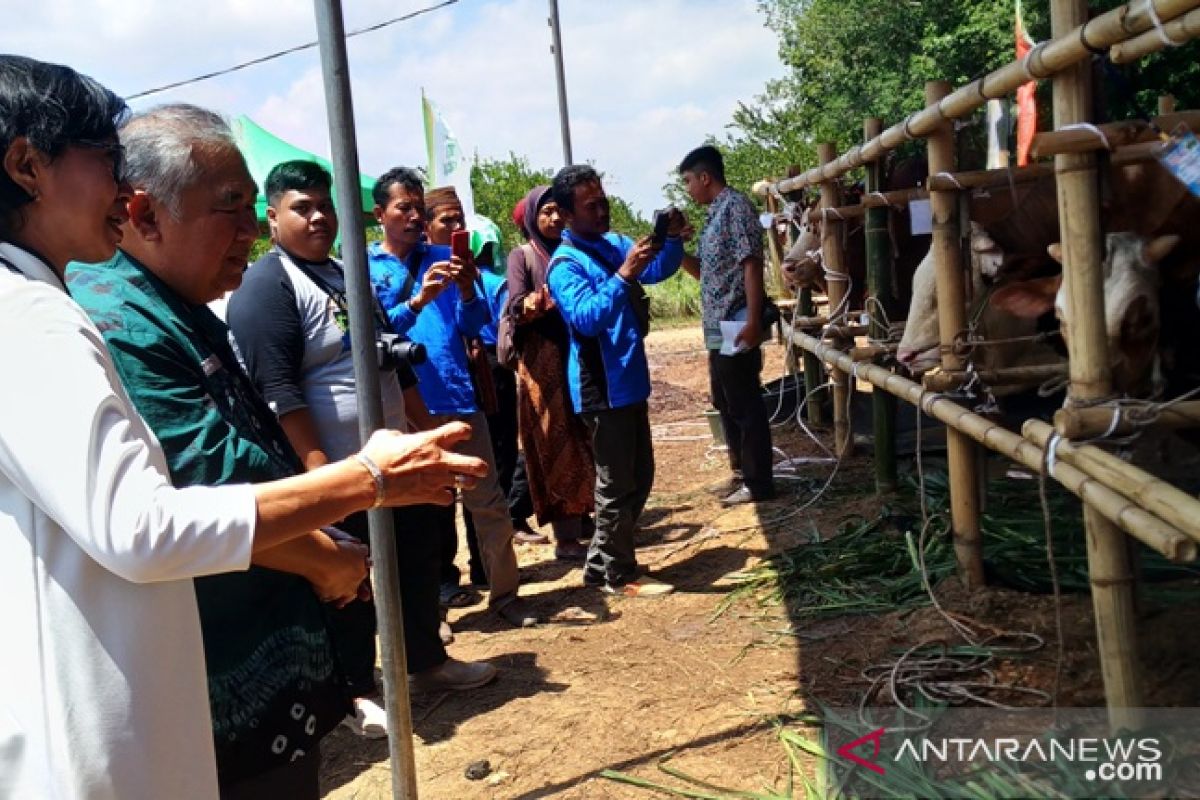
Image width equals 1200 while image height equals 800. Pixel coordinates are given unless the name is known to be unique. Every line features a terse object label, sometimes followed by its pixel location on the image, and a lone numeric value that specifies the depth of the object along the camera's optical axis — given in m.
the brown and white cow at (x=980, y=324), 3.18
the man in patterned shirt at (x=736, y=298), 5.25
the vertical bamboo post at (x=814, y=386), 7.22
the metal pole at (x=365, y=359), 2.12
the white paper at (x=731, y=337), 5.30
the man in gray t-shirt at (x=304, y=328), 2.84
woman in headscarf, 4.88
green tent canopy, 9.24
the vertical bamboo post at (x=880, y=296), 4.72
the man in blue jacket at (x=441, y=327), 4.14
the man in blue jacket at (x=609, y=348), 4.31
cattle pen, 2.05
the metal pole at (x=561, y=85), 10.41
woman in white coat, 1.22
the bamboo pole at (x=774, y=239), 8.01
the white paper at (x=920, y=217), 3.73
